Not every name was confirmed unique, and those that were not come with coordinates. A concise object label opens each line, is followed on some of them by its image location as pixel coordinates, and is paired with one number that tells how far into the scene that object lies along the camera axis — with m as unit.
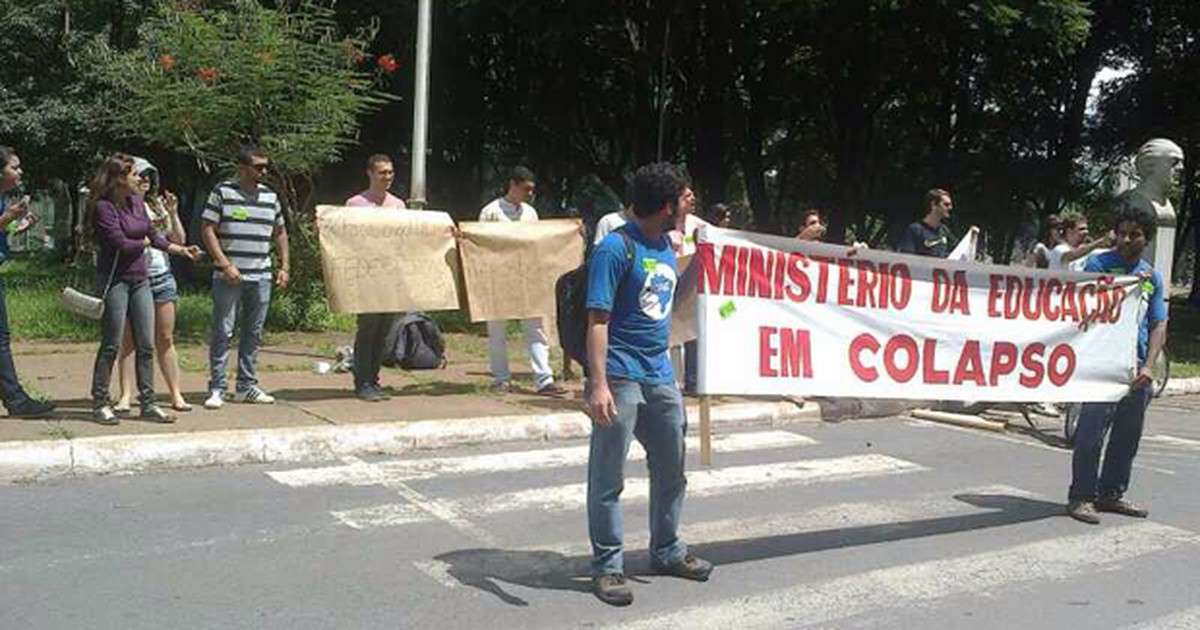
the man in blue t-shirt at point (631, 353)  4.89
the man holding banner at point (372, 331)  9.03
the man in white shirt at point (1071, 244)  10.47
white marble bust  8.22
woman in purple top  7.33
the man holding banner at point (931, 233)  10.31
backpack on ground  11.06
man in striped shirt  8.28
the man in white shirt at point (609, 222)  9.52
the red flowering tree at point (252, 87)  12.95
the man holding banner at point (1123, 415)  6.82
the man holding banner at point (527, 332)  9.81
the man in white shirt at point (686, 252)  5.60
